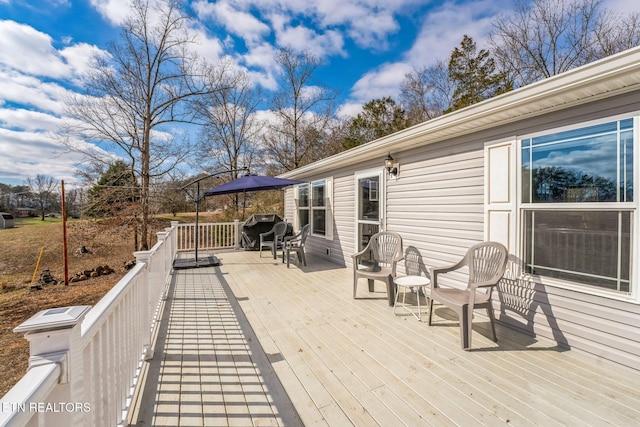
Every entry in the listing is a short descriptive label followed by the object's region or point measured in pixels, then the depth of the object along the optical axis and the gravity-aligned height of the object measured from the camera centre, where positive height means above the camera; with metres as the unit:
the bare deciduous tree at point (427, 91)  12.91 +5.74
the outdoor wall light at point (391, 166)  4.91 +0.80
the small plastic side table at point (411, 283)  3.44 -0.87
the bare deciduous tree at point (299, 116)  15.84 +5.48
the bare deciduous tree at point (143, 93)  10.05 +4.43
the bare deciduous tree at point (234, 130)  15.73 +4.70
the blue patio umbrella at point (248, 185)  6.31 +0.62
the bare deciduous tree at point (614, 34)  8.17 +5.41
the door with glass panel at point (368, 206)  5.33 +0.12
